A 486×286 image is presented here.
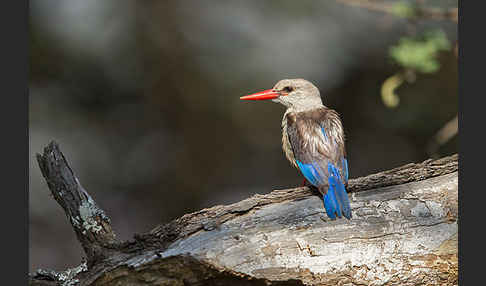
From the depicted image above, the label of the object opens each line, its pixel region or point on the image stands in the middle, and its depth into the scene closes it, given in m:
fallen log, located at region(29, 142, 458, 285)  4.76
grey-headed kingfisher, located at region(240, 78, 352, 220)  5.16
